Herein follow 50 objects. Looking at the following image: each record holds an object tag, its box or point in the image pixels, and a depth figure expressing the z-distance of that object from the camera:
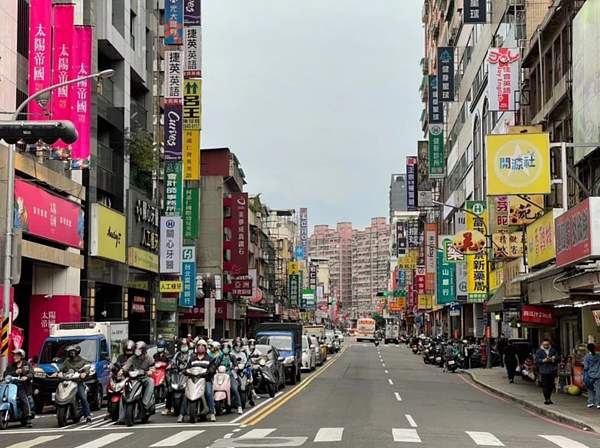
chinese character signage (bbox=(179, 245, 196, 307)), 53.56
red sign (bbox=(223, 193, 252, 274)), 73.50
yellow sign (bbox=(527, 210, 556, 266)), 27.08
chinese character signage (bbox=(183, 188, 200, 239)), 51.81
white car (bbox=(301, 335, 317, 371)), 44.09
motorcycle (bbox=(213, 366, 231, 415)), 20.36
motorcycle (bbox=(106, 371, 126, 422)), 18.69
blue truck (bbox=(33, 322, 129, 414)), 23.41
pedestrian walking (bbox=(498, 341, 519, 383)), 34.72
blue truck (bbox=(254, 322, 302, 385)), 33.81
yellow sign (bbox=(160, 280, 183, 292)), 49.62
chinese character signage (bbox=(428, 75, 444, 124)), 79.25
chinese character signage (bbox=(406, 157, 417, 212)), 98.31
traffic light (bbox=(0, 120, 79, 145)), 19.30
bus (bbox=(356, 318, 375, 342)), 116.12
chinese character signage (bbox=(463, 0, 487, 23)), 58.25
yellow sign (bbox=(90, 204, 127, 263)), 38.81
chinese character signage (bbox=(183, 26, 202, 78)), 45.97
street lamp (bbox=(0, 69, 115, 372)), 23.69
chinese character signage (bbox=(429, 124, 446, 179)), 82.56
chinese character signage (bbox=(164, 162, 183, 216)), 46.91
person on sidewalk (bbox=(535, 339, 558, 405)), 24.28
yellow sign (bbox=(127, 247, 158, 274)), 43.81
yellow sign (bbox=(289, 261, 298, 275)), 123.19
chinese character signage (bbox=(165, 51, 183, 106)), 44.31
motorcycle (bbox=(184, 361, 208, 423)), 18.91
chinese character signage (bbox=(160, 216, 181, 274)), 49.28
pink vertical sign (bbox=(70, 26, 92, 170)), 32.91
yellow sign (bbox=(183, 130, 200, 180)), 47.91
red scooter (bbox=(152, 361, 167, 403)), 21.02
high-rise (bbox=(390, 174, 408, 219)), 181.25
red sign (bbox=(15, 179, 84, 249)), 31.12
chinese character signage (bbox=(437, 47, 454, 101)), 75.69
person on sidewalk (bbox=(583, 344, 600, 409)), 22.61
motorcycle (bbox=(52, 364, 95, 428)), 19.11
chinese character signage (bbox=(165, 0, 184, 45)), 45.14
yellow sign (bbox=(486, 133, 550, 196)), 26.81
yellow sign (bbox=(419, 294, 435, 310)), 93.00
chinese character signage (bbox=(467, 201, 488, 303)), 49.06
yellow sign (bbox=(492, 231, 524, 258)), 39.12
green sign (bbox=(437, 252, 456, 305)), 68.00
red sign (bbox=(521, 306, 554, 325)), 31.41
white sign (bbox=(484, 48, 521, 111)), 41.84
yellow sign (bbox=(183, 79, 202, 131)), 46.88
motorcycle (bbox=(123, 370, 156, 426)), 18.48
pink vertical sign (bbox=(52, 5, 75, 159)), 32.59
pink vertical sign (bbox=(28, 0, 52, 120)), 31.25
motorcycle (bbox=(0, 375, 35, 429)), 19.27
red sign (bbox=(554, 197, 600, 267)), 18.86
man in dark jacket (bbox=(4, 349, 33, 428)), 19.42
